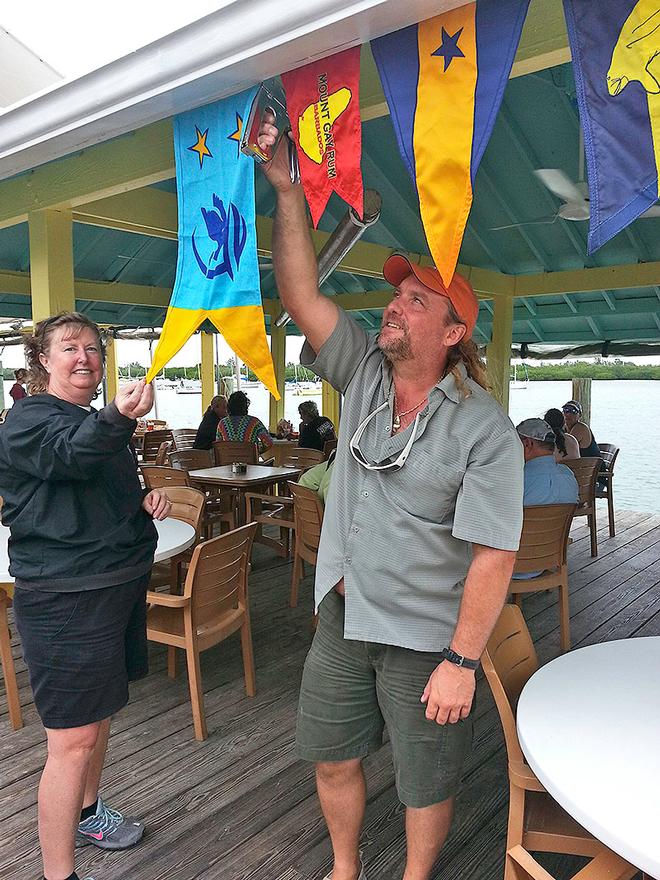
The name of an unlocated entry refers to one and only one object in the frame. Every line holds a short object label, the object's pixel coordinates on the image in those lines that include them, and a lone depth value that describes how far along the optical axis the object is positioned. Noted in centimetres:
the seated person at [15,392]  1077
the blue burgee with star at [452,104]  160
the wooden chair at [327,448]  682
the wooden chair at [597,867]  126
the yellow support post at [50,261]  491
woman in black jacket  180
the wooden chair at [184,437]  1013
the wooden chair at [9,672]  299
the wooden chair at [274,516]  542
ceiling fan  431
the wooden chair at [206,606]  286
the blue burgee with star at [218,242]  204
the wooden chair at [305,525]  409
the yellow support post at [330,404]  1272
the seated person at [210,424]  745
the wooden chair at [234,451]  689
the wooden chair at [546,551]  374
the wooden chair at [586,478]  589
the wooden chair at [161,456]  782
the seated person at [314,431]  734
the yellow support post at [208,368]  1286
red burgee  186
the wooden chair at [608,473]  692
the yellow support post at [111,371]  1441
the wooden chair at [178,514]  379
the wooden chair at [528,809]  162
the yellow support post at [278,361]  1129
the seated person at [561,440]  640
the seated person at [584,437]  691
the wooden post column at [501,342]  872
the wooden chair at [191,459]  668
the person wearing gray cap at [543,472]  400
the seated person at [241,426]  698
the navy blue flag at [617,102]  145
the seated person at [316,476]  420
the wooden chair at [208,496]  539
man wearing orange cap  167
